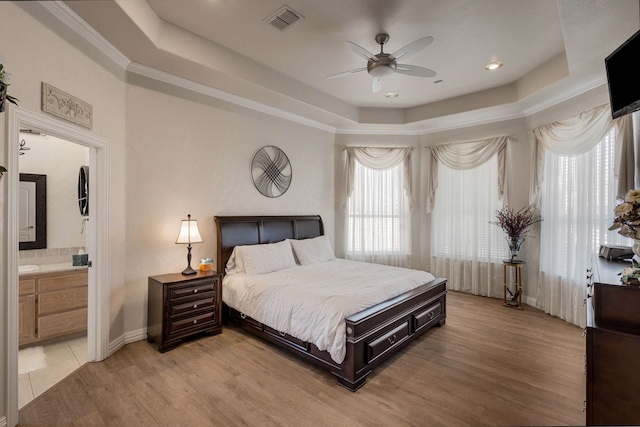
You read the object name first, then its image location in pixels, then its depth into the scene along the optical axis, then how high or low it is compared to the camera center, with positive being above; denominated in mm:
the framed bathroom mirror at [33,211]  3246 -21
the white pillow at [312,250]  4195 -573
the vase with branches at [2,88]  1279 +536
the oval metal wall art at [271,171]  4234 +586
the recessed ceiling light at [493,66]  3543 +1770
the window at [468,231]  4688 -323
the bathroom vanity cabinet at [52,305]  2965 -999
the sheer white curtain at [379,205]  5398 +116
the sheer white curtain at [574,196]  3197 +204
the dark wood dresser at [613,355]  1486 -744
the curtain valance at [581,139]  2812 +865
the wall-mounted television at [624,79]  951 +508
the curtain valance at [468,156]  4527 +920
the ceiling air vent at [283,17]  2598 +1746
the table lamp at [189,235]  3213 -270
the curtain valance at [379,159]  5391 +950
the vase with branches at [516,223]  4145 -149
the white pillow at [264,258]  3555 -591
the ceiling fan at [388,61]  2572 +1413
